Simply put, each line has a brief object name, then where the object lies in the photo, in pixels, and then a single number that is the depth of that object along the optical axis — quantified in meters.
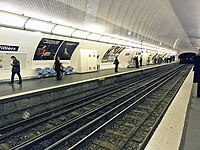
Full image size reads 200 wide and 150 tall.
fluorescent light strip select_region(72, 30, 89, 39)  12.72
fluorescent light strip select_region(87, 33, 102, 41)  14.50
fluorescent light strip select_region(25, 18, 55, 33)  9.08
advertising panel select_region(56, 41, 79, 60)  14.46
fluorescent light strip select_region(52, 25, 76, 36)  10.91
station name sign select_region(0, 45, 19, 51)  10.14
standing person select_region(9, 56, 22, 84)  10.15
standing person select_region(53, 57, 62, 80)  12.56
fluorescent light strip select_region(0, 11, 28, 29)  7.58
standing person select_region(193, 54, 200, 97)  6.69
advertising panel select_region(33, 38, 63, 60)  12.47
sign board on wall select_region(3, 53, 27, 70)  10.70
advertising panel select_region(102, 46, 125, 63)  21.47
